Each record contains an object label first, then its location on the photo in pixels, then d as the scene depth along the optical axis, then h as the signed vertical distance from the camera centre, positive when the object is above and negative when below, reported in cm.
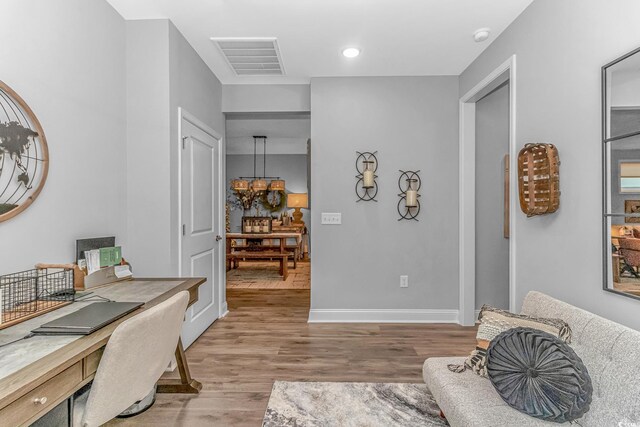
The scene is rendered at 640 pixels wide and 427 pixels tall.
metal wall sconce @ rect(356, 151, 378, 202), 377 +41
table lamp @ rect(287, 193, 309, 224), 813 +24
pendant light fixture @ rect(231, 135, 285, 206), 766 +61
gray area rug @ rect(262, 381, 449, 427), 204 -121
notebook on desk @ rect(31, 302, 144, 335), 133 -44
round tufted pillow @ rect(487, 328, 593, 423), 136 -67
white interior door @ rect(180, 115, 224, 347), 303 -8
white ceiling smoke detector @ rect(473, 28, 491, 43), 278 +140
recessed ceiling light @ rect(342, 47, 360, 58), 312 +142
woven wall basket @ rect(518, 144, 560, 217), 207 +19
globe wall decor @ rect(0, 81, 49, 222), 167 +29
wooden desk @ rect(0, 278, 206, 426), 96 -47
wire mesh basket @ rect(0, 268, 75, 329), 149 -39
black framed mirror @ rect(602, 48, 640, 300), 155 +16
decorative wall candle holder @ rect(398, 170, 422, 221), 377 +23
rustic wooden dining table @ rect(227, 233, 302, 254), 631 -45
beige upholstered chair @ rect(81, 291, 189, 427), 130 -60
